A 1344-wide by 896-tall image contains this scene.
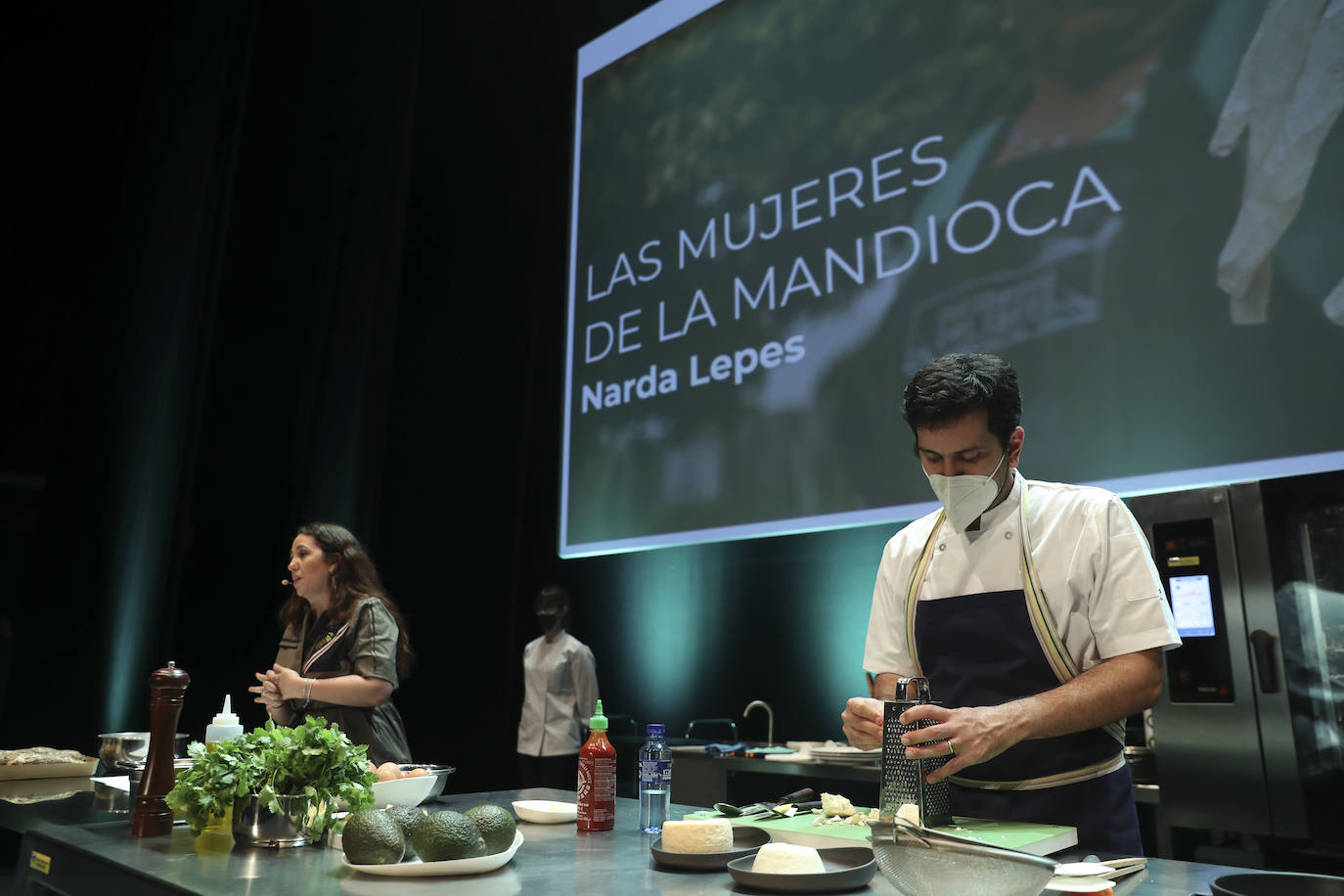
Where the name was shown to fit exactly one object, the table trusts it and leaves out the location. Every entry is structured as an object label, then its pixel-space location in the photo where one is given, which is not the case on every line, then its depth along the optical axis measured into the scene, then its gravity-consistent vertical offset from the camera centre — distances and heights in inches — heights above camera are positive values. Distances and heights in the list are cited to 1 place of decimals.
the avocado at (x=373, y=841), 43.6 -8.0
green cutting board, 45.3 -8.2
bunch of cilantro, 50.9 -6.0
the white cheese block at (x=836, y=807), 55.2 -7.8
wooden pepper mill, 55.0 -5.6
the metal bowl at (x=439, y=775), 60.5 -6.9
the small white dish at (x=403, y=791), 56.5 -7.5
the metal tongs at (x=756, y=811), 56.3 -8.4
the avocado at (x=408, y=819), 45.8 -7.3
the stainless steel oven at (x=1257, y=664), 94.0 +0.6
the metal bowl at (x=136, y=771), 65.4 -7.5
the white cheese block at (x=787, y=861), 40.4 -8.0
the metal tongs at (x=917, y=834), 35.4 -6.1
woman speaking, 96.7 +1.1
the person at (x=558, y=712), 177.8 -9.1
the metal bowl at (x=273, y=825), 50.5 -8.4
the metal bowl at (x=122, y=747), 79.8 -7.3
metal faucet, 153.6 -9.2
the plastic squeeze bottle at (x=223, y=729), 62.0 -4.4
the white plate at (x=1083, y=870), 39.8 -8.1
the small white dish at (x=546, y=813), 59.7 -9.1
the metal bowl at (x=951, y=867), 33.6 -6.9
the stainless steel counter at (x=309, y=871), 41.6 -9.5
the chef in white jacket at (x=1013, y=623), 56.3 +2.8
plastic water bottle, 55.7 -6.7
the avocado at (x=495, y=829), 45.3 -7.6
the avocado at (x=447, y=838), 43.3 -7.8
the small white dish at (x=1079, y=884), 37.2 -8.2
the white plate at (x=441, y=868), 42.9 -9.0
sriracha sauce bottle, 56.1 -6.8
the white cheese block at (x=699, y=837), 45.3 -7.9
